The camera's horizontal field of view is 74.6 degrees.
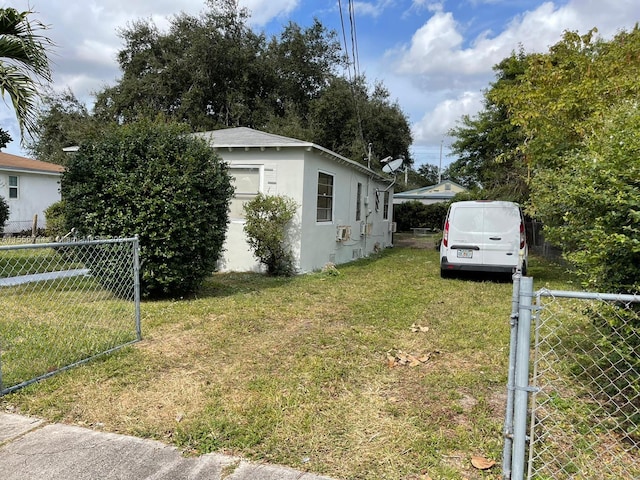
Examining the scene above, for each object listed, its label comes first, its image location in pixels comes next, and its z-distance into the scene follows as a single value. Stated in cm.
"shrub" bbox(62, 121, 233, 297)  618
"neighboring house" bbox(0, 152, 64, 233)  1698
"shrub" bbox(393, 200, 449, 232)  2762
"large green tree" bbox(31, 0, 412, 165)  2259
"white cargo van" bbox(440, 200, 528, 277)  852
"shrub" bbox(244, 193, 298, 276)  913
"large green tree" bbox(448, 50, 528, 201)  1380
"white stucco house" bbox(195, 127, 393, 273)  959
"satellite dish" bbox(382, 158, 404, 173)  1603
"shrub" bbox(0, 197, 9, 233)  1343
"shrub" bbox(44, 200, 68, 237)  1231
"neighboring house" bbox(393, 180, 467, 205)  3662
